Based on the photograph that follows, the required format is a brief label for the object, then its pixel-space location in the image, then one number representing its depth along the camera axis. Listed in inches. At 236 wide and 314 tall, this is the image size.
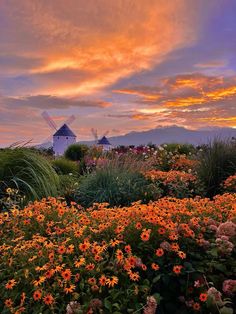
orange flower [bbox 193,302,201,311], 68.7
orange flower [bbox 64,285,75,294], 62.0
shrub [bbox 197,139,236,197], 211.0
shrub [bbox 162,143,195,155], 371.7
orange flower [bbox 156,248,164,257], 70.8
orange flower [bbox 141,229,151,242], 71.5
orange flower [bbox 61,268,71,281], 63.4
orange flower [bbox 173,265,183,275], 69.7
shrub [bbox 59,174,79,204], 185.8
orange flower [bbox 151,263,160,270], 69.0
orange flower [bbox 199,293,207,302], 66.9
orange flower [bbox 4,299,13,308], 64.7
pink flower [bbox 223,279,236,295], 70.5
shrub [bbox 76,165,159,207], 176.8
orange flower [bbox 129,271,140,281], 64.4
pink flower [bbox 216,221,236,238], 82.0
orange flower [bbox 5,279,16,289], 65.6
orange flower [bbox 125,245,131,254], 70.4
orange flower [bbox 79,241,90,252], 69.0
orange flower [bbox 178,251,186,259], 70.5
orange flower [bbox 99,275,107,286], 62.5
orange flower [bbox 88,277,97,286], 63.9
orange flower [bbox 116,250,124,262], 66.6
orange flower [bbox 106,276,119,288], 61.1
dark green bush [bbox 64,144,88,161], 428.4
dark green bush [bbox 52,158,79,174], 283.3
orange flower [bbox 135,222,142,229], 76.7
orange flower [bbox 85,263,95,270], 66.0
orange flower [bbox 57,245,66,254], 70.5
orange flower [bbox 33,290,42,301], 61.9
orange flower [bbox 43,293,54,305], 61.0
